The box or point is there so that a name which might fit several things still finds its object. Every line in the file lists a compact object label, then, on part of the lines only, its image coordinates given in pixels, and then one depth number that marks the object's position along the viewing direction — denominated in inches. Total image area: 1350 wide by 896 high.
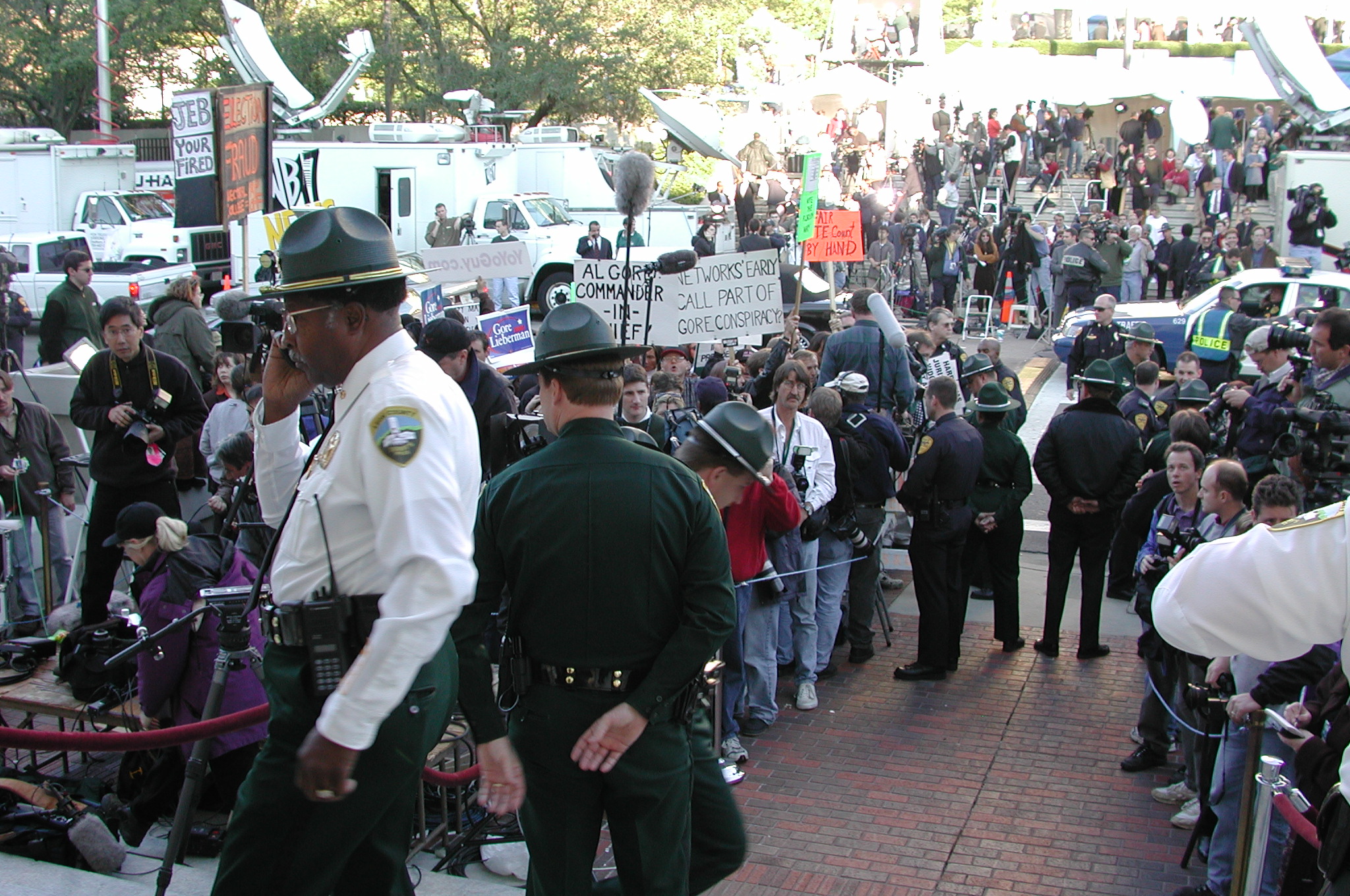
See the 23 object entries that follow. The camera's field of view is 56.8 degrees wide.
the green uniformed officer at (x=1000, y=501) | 306.3
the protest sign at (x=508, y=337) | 454.6
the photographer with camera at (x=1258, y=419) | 303.7
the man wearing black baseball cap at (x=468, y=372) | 267.6
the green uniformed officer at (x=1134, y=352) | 415.8
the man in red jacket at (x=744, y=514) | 158.6
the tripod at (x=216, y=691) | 146.2
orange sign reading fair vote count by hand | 539.8
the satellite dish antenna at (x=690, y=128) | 997.8
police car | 631.3
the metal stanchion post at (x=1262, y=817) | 142.9
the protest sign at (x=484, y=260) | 490.0
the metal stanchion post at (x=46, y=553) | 302.5
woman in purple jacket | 203.3
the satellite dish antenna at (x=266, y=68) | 953.5
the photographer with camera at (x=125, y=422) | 270.7
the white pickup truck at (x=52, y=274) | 695.7
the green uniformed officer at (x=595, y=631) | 123.8
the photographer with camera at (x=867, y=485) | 298.2
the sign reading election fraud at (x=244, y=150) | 443.5
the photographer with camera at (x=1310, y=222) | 883.4
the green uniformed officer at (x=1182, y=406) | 330.3
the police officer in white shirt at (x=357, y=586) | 100.2
